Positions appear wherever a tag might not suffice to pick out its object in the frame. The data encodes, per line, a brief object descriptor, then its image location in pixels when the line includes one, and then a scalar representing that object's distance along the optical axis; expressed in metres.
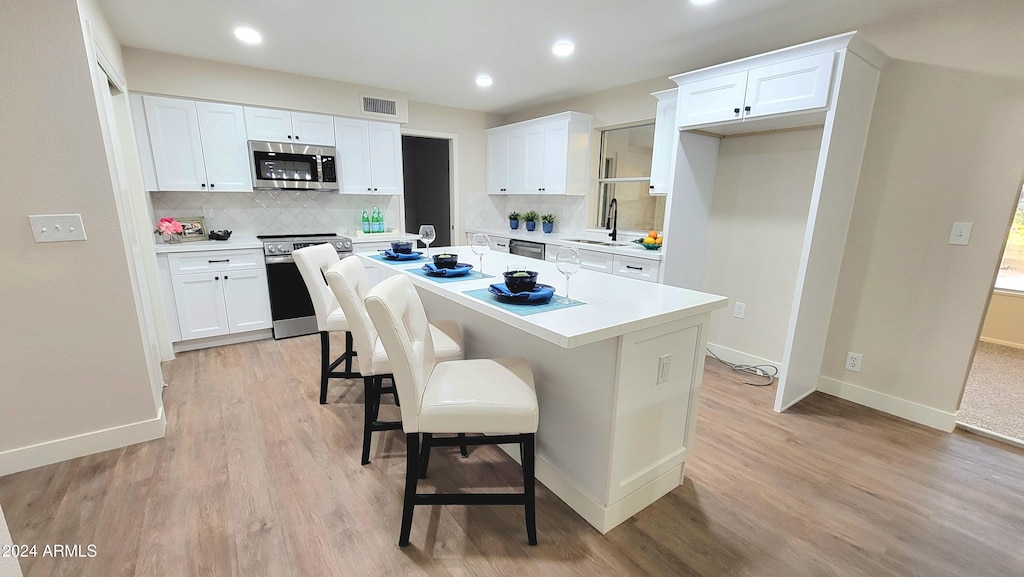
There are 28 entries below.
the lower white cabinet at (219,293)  3.48
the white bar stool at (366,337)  1.83
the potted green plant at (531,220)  5.12
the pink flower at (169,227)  3.49
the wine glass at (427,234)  2.72
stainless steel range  3.77
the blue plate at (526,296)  1.60
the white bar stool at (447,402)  1.44
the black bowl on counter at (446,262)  2.20
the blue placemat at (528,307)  1.50
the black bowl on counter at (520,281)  1.64
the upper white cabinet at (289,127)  3.83
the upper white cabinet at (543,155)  4.41
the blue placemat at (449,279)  2.05
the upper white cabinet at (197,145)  3.47
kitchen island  1.51
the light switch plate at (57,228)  1.93
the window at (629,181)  4.17
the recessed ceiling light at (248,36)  2.93
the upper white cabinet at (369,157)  4.30
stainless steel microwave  3.83
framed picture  3.77
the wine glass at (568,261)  1.69
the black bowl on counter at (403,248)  2.68
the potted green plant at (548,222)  4.98
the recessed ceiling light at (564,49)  3.05
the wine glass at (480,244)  2.47
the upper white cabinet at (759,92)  2.31
